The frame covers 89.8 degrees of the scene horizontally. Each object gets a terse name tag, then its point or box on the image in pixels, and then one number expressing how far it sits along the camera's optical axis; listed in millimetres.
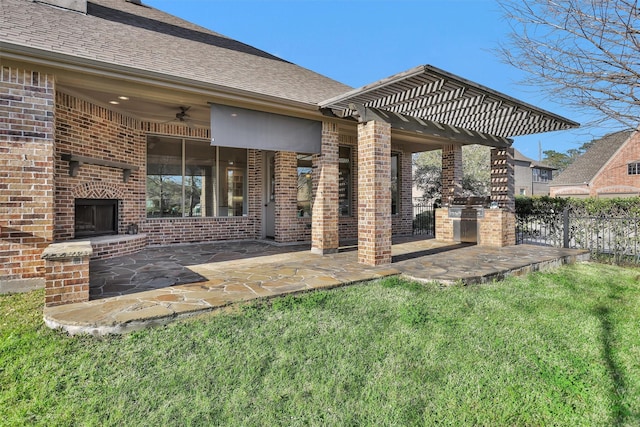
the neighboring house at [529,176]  35719
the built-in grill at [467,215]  8359
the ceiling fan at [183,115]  6260
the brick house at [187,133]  4012
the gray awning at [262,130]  5348
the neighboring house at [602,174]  23578
